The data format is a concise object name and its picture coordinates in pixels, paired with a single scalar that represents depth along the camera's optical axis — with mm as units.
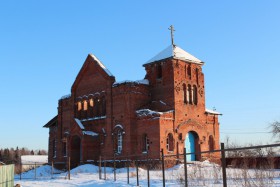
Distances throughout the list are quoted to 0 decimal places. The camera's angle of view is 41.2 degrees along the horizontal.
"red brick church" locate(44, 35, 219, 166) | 28734
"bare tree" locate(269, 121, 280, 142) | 40600
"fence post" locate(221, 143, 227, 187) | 8624
